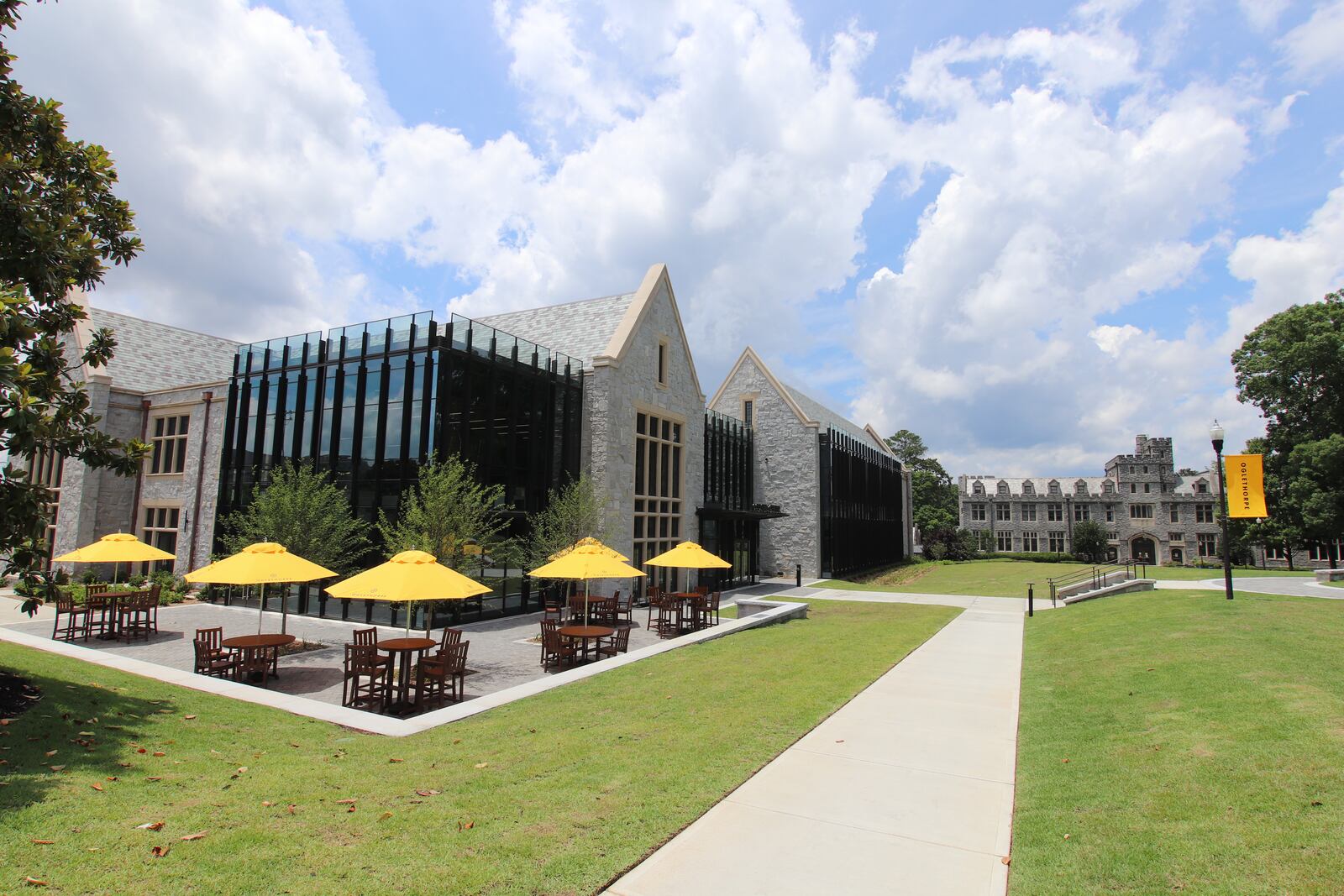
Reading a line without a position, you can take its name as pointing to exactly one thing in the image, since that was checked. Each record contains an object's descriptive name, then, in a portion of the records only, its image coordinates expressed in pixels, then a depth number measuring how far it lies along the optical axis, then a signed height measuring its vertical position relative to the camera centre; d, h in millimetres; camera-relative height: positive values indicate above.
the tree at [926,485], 75062 +5939
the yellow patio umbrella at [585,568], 14953 -862
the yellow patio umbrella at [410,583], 10945 -945
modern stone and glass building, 20828 +3716
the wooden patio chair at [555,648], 13719 -2427
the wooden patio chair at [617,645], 14913 -2586
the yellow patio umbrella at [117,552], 16359 -737
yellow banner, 22828 +1755
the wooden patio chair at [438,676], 10906 -2419
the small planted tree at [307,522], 17812 +60
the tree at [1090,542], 69250 -464
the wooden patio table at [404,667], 10872 -2280
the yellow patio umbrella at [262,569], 12414 -850
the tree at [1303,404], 37594 +8344
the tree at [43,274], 7527 +3010
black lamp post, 21750 +3040
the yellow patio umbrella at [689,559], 19391 -815
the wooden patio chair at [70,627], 15766 -2495
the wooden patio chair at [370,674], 10859 -2431
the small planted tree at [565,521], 21172 +221
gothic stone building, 82625 +3561
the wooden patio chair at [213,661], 12086 -2473
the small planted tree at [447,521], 16859 +144
